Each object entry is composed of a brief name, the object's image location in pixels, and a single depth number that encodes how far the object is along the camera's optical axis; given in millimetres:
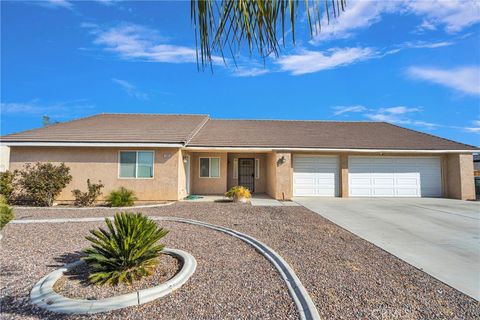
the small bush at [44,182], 11789
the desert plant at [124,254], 4127
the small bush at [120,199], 11805
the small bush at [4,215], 5019
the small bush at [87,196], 12388
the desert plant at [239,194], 13117
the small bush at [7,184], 12109
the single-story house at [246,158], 13492
